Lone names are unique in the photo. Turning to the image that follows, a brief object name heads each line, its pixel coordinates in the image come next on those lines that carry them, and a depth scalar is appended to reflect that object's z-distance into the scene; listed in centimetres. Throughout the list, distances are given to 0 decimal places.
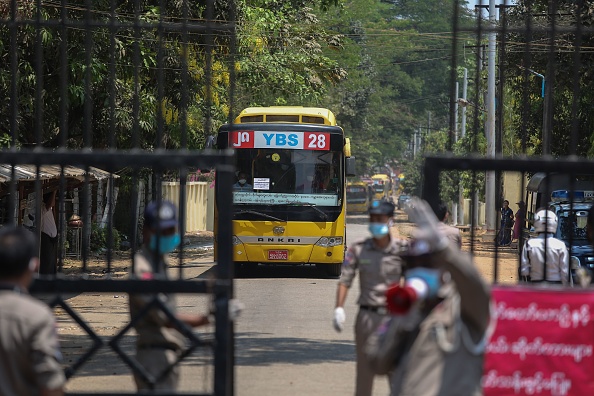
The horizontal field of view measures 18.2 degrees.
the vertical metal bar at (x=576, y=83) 1344
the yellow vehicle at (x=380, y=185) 18010
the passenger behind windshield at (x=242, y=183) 3532
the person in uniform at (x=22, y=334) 797
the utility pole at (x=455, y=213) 9904
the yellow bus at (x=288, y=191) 3504
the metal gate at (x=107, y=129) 997
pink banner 930
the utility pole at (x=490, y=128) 5987
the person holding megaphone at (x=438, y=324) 817
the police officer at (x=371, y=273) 1348
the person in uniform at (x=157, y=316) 1033
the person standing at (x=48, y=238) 3156
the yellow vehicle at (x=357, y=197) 14262
